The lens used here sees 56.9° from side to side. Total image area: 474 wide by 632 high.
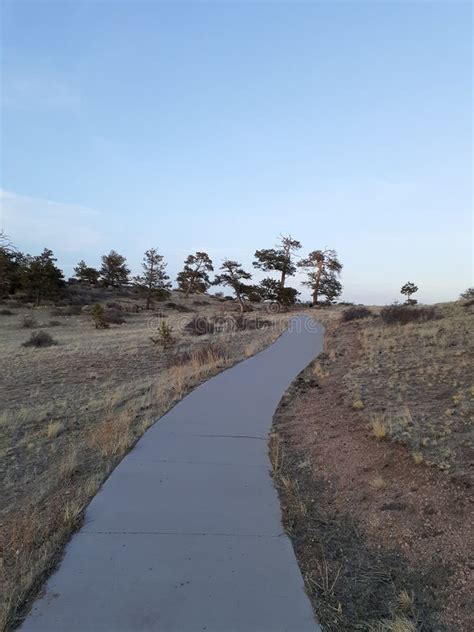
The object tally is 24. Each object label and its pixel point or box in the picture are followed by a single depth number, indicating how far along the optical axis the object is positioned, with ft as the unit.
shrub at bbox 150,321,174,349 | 58.13
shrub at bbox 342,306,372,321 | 79.61
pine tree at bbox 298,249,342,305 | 145.89
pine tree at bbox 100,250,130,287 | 176.96
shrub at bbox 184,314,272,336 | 77.96
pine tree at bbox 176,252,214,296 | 167.02
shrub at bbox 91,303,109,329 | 93.40
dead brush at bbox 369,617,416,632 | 9.67
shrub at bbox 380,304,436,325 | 65.16
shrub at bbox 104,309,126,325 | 103.50
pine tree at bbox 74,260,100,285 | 172.04
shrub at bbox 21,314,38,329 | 93.25
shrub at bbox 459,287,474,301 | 107.53
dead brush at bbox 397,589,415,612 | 10.73
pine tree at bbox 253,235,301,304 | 141.38
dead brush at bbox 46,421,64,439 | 25.70
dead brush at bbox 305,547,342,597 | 11.31
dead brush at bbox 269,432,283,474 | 18.83
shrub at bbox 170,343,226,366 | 45.63
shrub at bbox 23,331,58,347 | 65.00
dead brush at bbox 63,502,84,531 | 13.65
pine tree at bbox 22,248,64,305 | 127.34
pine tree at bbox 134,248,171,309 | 143.74
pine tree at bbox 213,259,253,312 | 124.98
